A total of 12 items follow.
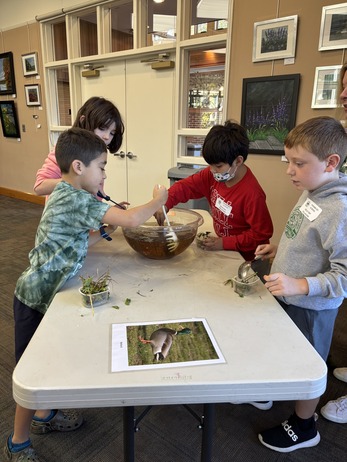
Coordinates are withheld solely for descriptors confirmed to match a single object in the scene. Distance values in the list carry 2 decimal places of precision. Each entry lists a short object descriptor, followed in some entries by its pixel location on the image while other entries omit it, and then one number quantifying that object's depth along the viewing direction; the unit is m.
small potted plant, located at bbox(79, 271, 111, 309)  0.85
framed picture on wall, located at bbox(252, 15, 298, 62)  2.54
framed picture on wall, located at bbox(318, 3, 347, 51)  2.30
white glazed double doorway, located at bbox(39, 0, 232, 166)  3.22
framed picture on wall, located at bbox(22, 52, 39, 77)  4.84
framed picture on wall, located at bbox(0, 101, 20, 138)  5.45
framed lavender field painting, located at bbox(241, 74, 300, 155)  2.65
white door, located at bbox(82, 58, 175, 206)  3.75
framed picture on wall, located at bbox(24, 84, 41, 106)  4.95
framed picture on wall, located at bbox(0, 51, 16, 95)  5.22
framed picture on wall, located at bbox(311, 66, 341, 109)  2.41
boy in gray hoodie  0.91
